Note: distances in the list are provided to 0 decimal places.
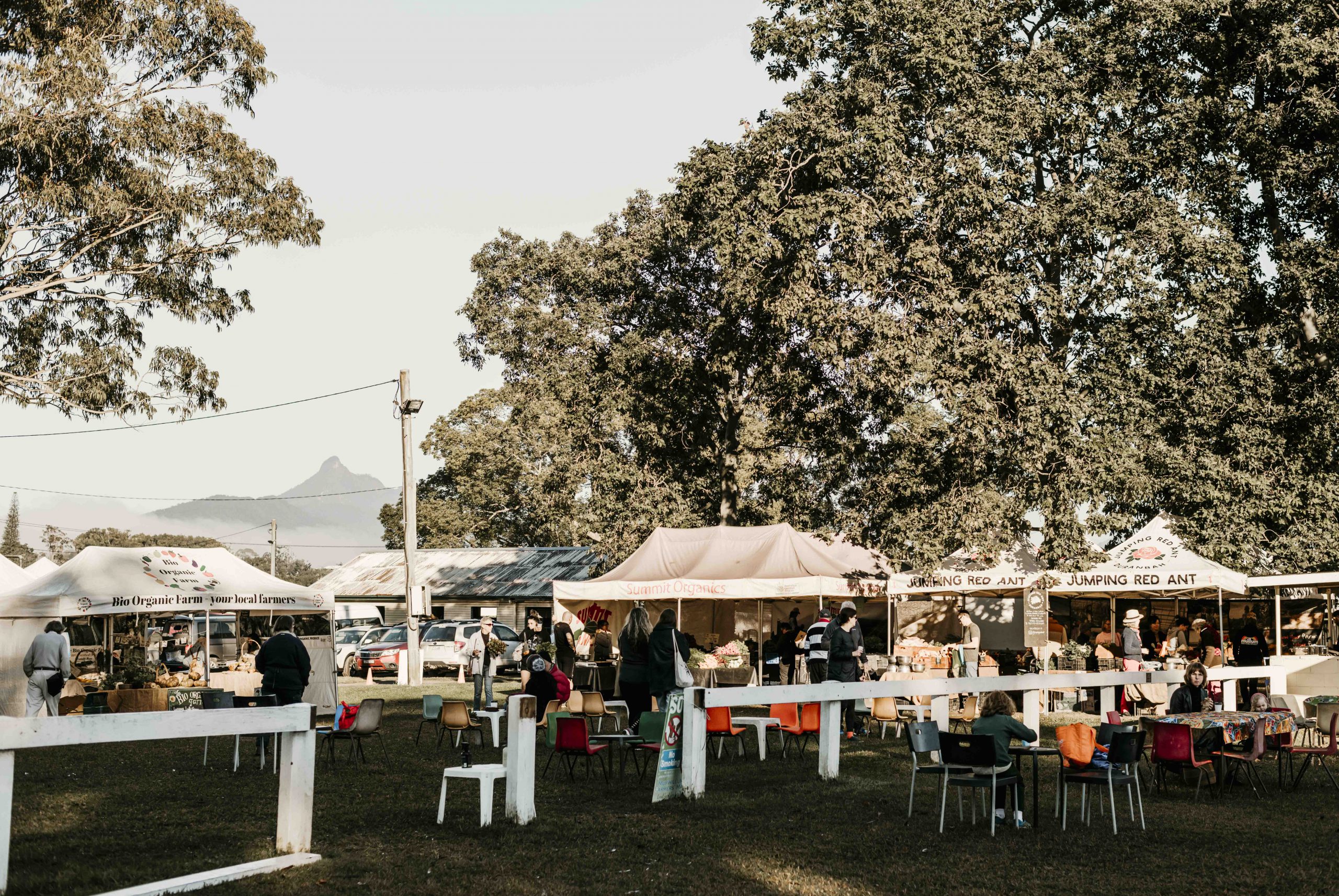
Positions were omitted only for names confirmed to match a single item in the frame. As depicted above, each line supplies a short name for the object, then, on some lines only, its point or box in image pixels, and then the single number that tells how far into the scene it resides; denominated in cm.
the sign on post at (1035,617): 2081
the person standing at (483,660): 1942
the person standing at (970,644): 1933
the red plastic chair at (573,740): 1113
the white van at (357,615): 4384
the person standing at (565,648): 2070
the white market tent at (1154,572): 1966
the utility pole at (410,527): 2886
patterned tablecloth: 1114
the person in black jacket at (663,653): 1226
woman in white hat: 1877
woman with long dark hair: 1330
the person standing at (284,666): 1308
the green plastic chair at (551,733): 1352
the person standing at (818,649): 1551
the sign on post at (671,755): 1029
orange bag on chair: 943
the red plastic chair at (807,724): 1377
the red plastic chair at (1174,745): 1052
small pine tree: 12268
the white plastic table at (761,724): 1342
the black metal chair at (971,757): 897
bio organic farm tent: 1938
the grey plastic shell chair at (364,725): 1323
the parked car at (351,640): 3322
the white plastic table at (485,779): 905
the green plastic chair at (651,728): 1116
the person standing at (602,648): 2242
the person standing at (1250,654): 1897
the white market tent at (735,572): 2356
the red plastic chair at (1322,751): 1144
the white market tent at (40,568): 2505
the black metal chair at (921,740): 963
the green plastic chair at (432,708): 1510
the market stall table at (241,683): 1930
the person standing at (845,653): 1505
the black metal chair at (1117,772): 923
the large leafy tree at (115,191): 2181
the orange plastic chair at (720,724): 1280
